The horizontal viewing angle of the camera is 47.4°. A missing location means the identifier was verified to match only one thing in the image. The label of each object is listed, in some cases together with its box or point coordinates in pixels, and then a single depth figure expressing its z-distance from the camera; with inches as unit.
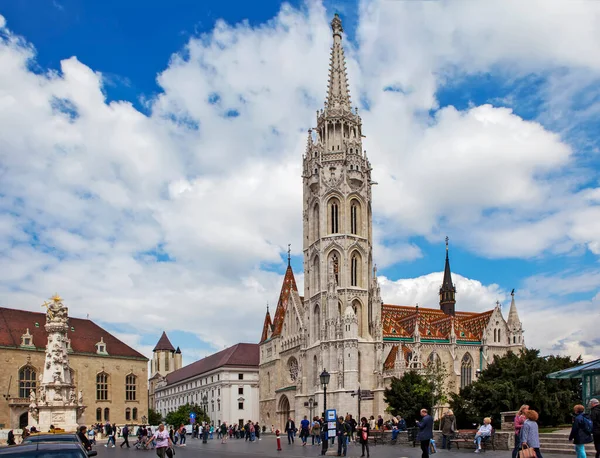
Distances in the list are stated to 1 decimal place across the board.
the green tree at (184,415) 3555.6
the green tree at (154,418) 4281.7
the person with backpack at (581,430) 583.8
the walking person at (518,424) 578.9
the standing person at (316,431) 1483.9
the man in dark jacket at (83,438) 767.7
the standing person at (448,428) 1035.9
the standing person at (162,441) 781.3
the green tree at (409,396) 2180.1
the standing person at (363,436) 949.1
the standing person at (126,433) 1585.9
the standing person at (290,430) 1522.6
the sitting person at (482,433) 967.6
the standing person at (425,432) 668.1
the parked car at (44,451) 392.5
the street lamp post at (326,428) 1061.8
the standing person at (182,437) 1520.5
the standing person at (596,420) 591.5
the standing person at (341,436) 1009.5
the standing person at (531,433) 526.9
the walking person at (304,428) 1469.9
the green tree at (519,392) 1668.3
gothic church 2684.5
